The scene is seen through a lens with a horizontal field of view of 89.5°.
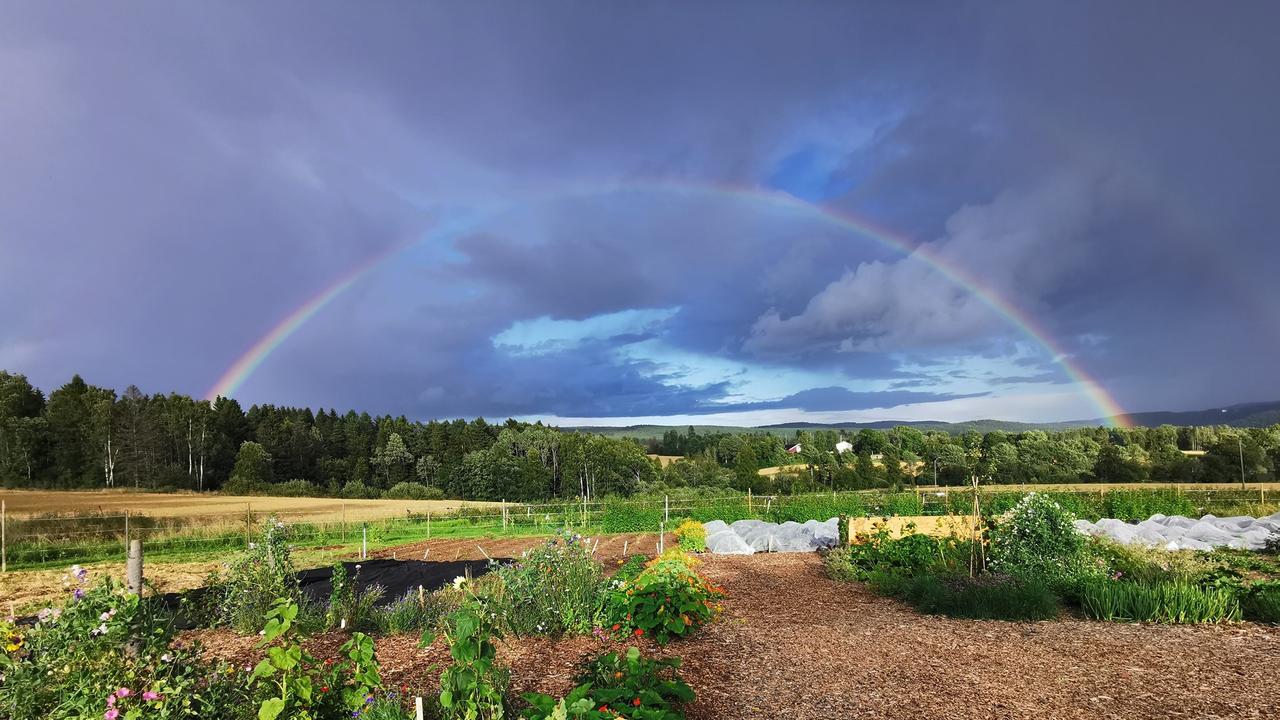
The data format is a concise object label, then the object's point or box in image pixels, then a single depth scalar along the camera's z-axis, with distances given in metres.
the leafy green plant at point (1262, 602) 6.38
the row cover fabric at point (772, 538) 14.05
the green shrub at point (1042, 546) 8.43
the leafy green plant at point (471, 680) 3.14
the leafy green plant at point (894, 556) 9.38
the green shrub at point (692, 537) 13.52
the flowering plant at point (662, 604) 5.95
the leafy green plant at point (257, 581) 6.46
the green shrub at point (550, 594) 6.01
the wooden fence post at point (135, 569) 5.32
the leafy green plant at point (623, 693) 3.10
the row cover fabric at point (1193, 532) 12.48
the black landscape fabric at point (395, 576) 10.39
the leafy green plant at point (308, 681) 2.92
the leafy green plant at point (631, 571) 7.19
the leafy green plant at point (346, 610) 6.61
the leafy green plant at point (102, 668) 3.14
